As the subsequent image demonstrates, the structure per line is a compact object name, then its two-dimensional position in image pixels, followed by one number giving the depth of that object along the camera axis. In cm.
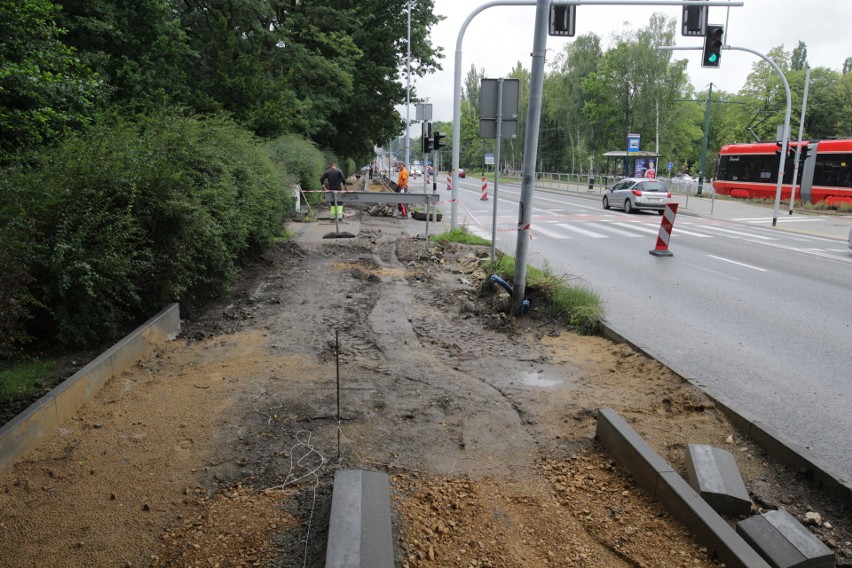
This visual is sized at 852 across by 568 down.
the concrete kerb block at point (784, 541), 309
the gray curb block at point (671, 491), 313
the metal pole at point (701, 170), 4380
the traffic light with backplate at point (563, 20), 1484
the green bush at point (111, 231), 521
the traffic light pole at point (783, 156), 2442
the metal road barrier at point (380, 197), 1605
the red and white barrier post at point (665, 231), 1493
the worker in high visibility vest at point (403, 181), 2774
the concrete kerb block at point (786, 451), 385
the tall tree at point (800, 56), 7881
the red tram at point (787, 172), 2930
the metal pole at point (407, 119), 3531
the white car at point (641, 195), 2805
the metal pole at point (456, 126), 1641
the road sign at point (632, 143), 4472
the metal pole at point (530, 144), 813
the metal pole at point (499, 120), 1013
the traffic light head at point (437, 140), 2012
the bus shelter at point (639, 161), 4444
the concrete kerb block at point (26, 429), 371
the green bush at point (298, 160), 1771
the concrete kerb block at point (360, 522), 287
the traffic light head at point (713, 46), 1714
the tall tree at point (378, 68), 3384
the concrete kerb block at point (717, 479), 361
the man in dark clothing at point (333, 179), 1967
